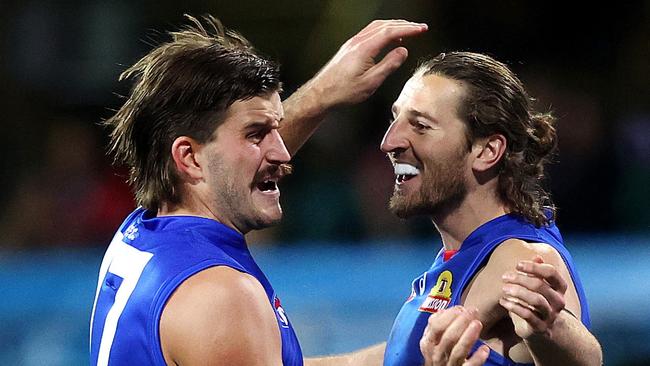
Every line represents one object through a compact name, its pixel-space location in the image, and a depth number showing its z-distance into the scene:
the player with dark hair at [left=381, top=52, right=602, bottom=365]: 7.18
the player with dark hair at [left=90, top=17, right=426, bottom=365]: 5.85
